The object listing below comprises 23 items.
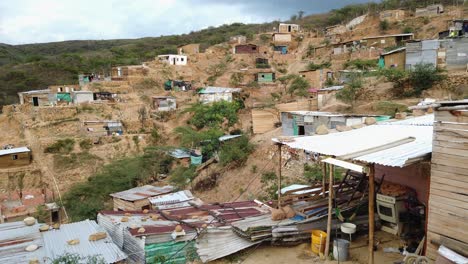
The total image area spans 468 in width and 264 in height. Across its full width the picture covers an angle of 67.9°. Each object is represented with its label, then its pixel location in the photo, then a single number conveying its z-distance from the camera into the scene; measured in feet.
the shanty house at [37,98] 107.14
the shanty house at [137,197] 52.24
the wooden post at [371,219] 19.34
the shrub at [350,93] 69.00
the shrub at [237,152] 58.90
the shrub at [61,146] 86.17
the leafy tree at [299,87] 97.64
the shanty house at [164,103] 112.61
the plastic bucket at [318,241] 22.98
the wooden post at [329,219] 22.08
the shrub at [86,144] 88.10
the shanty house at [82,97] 107.34
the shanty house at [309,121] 47.88
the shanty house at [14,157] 79.71
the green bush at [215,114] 88.12
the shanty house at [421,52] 68.65
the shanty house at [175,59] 146.10
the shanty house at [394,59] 78.12
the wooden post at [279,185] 27.32
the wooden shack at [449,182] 15.72
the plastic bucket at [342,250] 21.98
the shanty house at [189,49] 159.99
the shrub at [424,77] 62.75
